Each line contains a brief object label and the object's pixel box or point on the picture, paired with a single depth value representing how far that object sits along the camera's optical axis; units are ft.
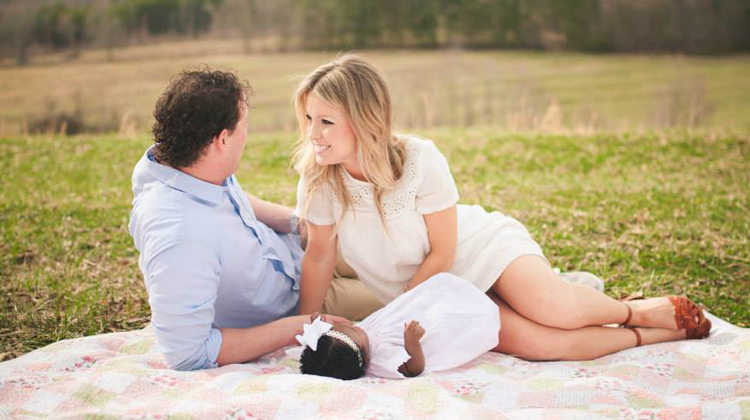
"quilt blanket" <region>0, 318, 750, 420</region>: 8.46
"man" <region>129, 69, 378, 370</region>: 9.32
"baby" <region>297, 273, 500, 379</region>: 9.90
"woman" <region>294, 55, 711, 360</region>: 11.00
